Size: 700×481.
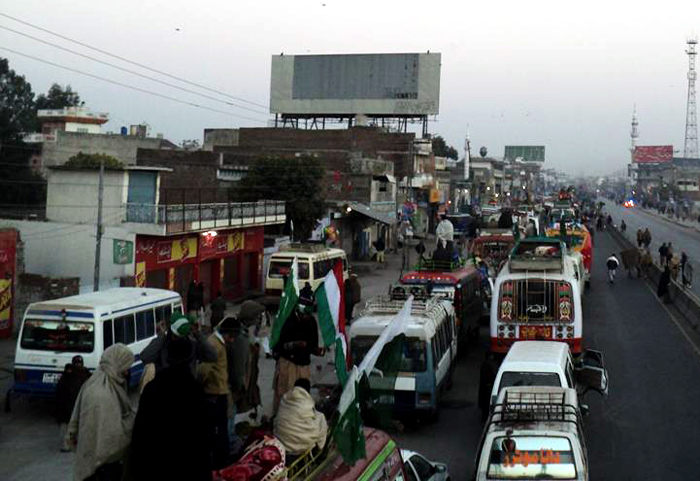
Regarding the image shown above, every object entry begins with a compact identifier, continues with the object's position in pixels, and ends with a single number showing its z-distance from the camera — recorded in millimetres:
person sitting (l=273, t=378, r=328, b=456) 7062
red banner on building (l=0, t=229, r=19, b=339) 21938
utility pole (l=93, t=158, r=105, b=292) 22281
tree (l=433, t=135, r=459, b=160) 128725
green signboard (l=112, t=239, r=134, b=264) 25438
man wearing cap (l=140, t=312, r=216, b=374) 7539
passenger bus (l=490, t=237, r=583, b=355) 18344
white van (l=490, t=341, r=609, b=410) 13500
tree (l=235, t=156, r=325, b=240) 42969
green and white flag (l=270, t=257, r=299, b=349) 9422
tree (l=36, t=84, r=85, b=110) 75788
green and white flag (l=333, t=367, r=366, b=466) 6961
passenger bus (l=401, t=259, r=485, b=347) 21438
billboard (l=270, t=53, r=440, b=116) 70438
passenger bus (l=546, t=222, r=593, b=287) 36347
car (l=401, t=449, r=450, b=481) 9391
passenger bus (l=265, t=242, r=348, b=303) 28922
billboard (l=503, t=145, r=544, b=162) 171500
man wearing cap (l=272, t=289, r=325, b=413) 9789
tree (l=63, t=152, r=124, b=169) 46016
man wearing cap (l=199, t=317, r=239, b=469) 7008
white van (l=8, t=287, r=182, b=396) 14625
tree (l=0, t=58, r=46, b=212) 49156
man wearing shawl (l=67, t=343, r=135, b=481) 6480
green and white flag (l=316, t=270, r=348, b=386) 9336
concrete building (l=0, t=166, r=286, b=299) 25500
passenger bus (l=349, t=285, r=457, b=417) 14539
